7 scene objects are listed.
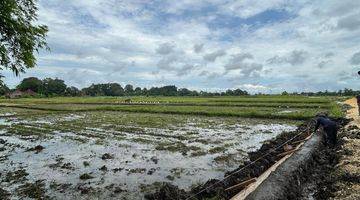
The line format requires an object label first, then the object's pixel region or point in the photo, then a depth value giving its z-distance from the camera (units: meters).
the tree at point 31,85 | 103.78
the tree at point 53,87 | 101.62
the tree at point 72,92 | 104.64
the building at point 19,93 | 93.92
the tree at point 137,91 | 133.12
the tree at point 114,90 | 128.50
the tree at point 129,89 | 133.60
